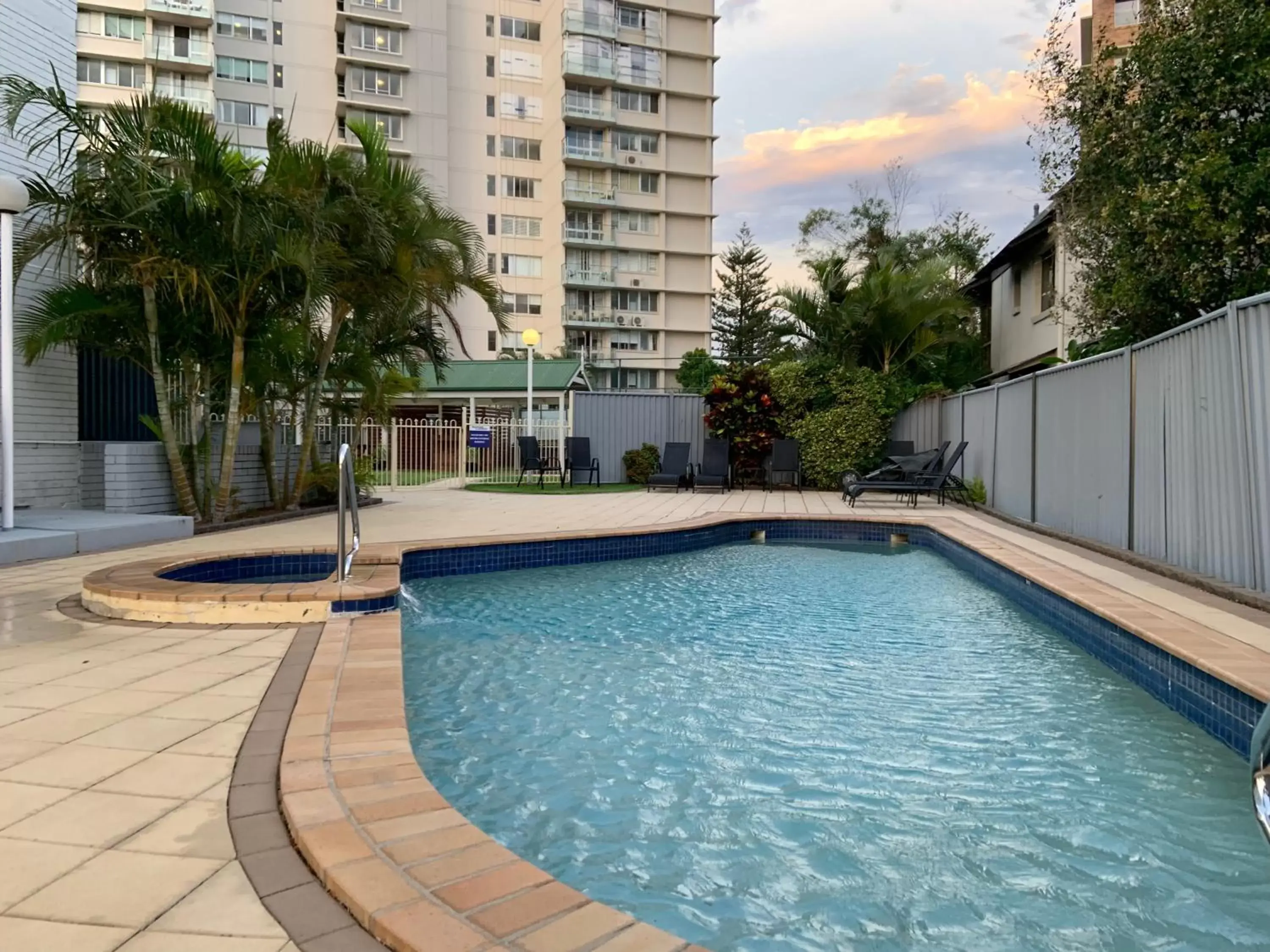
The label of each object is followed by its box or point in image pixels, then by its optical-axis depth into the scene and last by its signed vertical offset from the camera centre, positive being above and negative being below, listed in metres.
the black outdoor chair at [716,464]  14.42 -0.01
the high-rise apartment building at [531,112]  36.56 +16.79
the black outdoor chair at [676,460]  15.15 +0.06
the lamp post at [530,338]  15.27 +2.34
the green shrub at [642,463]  15.98 +0.02
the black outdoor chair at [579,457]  15.56 +0.12
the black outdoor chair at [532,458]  14.98 +0.11
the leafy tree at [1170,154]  7.79 +3.33
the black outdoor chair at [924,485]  11.42 -0.31
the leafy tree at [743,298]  43.81 +8.90
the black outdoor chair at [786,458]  14.41 +0.09
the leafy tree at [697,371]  29.27 +3.42
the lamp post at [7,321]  6.71 +1.19
